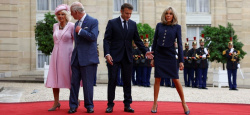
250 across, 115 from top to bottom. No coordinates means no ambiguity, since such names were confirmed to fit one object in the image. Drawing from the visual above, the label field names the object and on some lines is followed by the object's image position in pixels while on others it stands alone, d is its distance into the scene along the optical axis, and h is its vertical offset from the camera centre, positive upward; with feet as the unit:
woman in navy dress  30.42 +0.48
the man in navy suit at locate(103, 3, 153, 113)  30.32 +0.55
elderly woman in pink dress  30.63 +0.22
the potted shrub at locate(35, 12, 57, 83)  70.44 +3.60
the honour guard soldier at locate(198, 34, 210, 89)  64.85 -0.46
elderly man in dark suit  29.78 +0.08
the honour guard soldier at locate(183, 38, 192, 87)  66.74 -0.86
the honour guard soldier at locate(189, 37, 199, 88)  65.40 -0.32
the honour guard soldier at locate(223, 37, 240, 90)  63.31 -0.47
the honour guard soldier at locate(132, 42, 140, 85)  66.02 -0.27
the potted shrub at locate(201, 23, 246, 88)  74.84 +2.65
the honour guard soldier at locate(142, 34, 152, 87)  64.65 -1.88
